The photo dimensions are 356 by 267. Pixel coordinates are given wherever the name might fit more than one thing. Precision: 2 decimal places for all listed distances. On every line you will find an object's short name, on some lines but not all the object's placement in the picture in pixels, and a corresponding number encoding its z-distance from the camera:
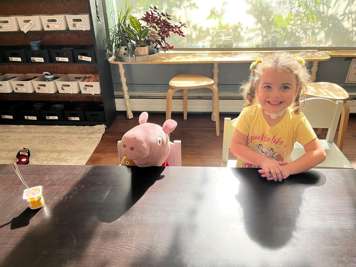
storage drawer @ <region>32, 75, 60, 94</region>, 2.83
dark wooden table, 0.70
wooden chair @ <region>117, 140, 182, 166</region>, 1.24
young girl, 1.03
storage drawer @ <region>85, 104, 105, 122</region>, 2.86
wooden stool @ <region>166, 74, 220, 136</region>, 2.51
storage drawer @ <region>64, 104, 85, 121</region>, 2.88
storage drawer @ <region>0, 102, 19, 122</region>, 2.97
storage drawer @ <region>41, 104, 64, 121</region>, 2.90
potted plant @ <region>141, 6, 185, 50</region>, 2.61
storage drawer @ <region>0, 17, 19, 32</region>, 2.65
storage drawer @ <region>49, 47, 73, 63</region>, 2.69
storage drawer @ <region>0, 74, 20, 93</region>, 2.87
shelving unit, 2.67
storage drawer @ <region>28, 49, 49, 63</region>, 2.72
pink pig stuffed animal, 1.02
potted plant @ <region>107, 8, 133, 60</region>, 2.64
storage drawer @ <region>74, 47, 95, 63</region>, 2.65
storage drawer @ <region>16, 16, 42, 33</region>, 2.62
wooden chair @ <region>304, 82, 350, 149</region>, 2.05
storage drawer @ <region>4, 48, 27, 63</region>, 2.74
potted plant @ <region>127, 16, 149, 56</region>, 2.62
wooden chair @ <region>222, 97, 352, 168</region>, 1.46
